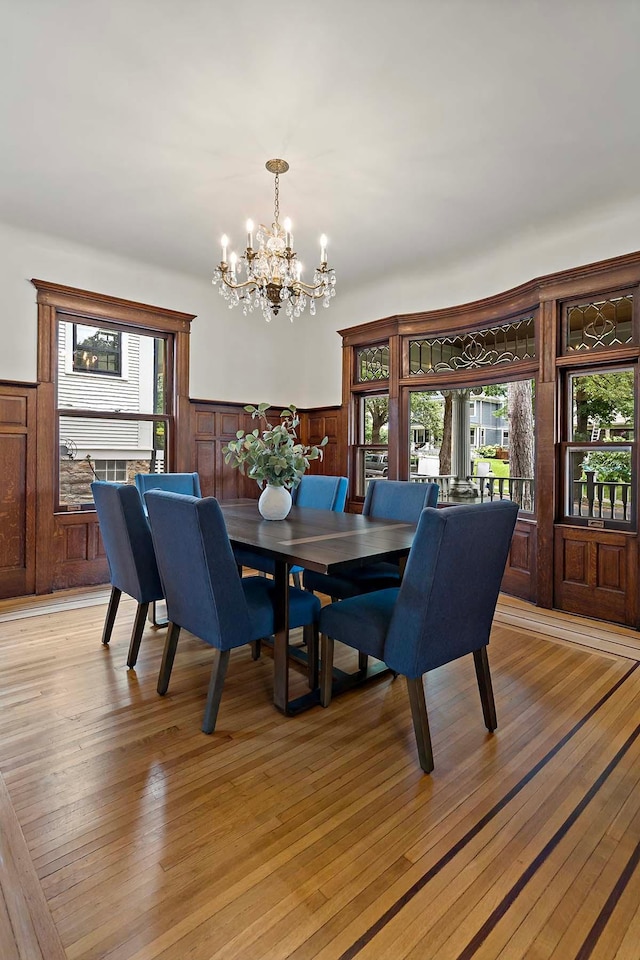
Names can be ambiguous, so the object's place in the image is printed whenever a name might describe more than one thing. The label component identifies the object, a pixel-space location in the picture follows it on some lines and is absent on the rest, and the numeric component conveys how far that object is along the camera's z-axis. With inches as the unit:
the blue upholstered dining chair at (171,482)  153.1
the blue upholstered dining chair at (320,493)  153.1
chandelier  120.6
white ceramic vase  120.7
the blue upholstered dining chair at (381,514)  116.0
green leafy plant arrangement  116.8
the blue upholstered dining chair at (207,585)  81.1
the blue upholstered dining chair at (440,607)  72.7
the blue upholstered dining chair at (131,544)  106.3
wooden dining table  83.4
